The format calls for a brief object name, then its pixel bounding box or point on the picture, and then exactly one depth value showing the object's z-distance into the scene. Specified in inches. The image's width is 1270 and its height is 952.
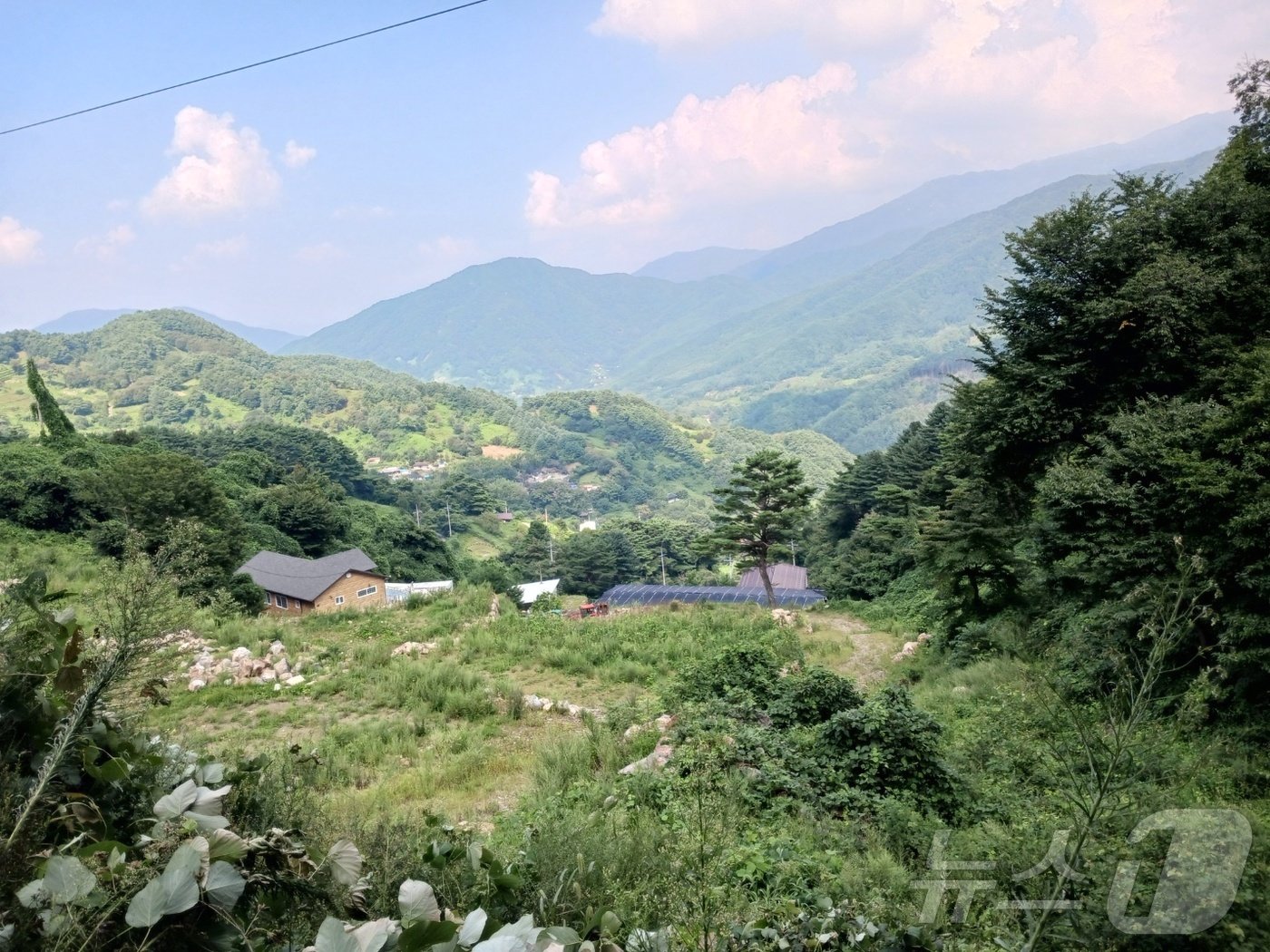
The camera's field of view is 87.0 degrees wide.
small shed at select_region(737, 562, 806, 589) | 1683.1
